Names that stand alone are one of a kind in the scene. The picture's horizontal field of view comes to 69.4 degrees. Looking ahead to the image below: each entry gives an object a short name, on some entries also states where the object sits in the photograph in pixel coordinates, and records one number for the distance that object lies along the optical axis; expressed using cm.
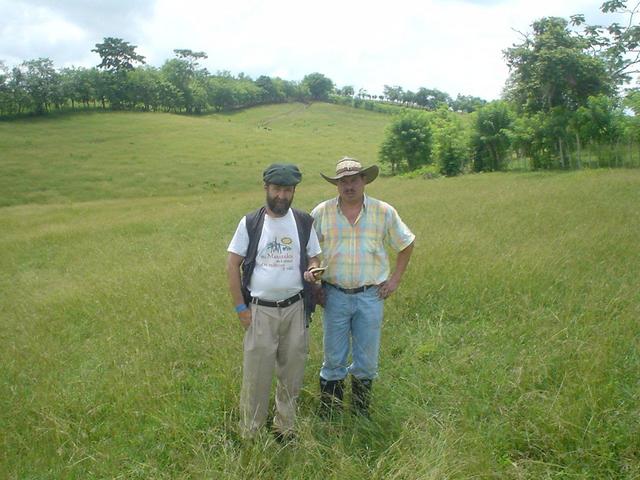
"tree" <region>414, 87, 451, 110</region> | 11875
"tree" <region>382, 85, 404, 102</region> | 12188
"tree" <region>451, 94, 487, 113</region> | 10717
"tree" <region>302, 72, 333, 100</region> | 10712
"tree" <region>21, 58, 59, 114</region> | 5797
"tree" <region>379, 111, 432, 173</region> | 3859
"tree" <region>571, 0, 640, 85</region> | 1407
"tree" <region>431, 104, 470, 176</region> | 3206
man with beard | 322
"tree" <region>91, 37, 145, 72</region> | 8338
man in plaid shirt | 348
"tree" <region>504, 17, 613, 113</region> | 2530
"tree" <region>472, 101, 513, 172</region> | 2939
